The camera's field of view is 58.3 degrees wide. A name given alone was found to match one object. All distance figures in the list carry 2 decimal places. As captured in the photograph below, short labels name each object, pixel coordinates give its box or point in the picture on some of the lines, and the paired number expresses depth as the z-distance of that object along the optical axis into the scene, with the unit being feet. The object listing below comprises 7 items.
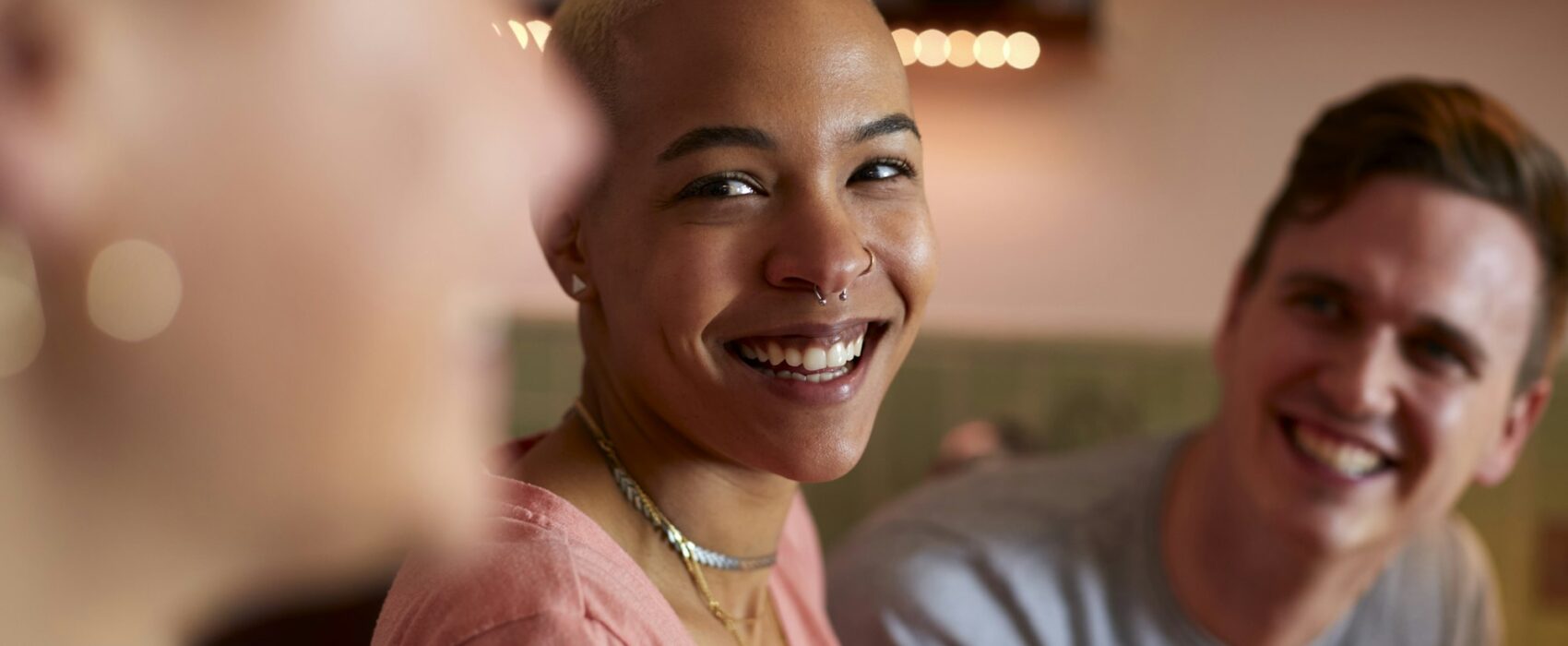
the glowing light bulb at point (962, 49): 9.03
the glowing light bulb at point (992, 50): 9.02
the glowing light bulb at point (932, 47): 9.02
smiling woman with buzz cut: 2.66
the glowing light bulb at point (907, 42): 8.97
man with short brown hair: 4.88
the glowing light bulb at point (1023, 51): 8.89
